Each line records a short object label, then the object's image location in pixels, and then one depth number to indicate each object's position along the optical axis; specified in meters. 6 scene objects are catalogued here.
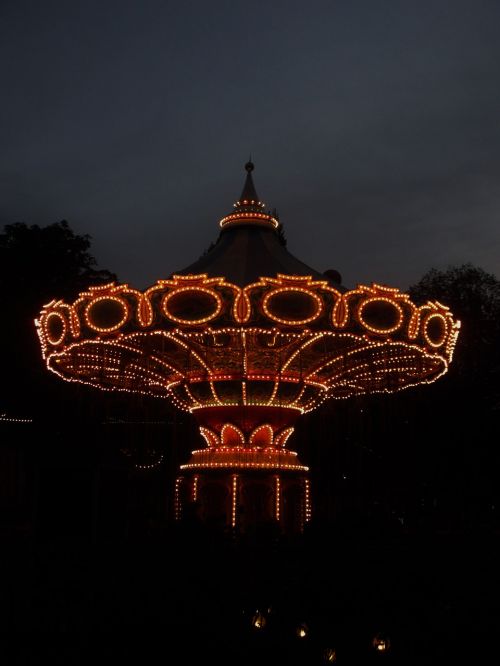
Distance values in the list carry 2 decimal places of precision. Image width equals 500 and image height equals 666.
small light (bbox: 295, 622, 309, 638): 6.50
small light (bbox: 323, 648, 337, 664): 6.48
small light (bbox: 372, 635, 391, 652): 6.57
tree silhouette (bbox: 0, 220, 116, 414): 16.50
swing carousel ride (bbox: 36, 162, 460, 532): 9.59
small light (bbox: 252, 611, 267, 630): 6.39
